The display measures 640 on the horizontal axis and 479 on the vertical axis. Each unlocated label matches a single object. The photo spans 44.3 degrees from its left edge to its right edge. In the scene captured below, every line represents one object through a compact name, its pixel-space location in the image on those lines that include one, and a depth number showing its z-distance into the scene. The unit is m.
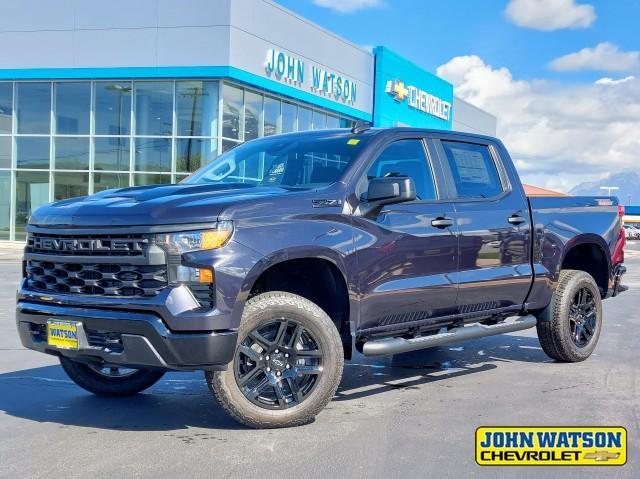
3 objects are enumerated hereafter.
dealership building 26.72
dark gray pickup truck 4.52
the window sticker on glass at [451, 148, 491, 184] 6.49
